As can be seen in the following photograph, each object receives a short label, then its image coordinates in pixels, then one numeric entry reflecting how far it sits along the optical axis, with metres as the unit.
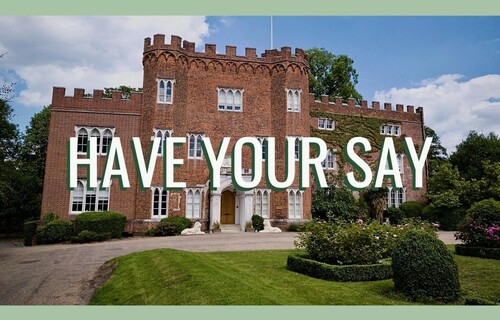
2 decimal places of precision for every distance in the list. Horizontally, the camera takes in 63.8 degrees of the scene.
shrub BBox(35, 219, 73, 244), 18.70
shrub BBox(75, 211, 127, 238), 19.36
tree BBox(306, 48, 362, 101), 35.47
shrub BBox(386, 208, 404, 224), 27.12
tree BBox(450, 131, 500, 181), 26.55
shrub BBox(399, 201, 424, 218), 27.48
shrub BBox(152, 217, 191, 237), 21.08
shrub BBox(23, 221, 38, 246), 18.45
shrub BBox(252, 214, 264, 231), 22.62
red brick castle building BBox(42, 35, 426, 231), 22.23
